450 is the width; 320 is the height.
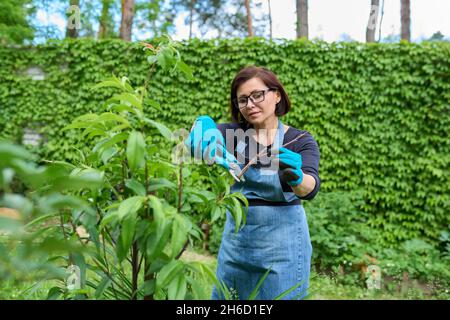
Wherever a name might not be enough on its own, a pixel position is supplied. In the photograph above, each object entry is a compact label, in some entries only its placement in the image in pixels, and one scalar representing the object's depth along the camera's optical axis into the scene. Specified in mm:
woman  1536
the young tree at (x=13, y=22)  8170
